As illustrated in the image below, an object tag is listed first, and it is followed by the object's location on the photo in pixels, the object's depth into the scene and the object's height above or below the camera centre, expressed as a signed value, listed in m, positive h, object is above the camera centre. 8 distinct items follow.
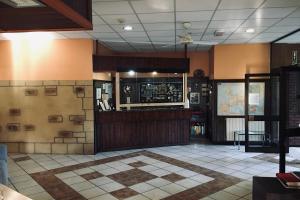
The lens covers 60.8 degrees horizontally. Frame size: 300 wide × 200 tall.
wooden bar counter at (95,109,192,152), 6.99 -0.92
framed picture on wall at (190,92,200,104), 9.46 -0.04
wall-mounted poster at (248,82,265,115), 7.57 -0.04
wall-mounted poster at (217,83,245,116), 7.79 -0.08
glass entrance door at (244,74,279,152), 7.40 -0.34
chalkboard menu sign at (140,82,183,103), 9.05 +0.19
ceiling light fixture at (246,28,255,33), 5.85 +1.55
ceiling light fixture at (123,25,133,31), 5.54 +1.52
